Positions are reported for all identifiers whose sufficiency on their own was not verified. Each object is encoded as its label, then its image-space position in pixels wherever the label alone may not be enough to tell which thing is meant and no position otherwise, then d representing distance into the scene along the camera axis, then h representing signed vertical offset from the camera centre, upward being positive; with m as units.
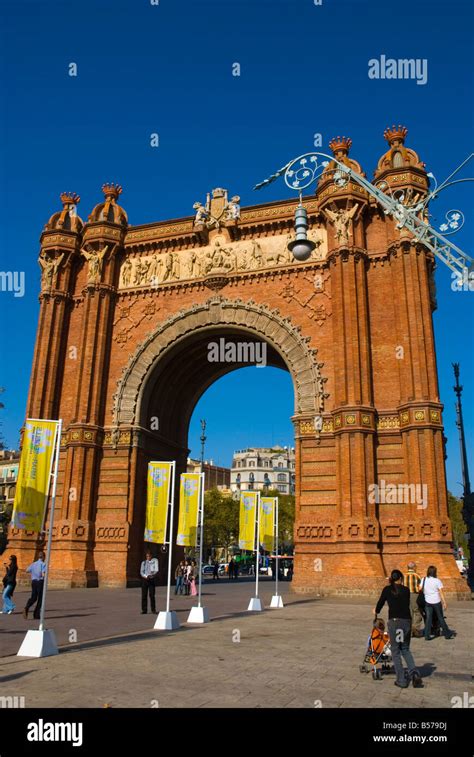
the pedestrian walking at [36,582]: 15.74 -1.01
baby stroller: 9.33 -1.57
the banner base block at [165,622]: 14.73 -1.84
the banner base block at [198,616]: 16.53 -1.87
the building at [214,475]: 125.44 +16.21
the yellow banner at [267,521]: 24.10 +1.11
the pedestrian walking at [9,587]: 18.02 -1.33
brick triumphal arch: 25.73 +9.62
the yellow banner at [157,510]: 17.70 +1.06
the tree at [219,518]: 83.75 +4.04
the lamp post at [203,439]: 64.12 +11.48
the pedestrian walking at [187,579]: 29.32 -1.55
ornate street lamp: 9.58 +5.66
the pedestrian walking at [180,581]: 29.62 -1.67
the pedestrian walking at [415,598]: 14.11 -1.06
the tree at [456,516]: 75.79 +4.64
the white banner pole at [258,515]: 22.36 +1.22
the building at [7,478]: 84.88 +9.31
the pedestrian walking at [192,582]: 28.10 -1.65
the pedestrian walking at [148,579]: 17.86 -1.00
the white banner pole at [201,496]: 17.96 +1.56
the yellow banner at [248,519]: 22.59 +1.10
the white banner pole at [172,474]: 18.58 +2.22
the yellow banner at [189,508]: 18.47 +1.19
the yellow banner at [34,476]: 11.43 +1.29
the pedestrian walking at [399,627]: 8.49 -1.07
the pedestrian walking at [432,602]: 14.12 -1.15
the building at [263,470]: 130.62 +16.94
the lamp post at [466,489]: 32.53 +4.04
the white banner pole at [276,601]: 21.42 -1.85
